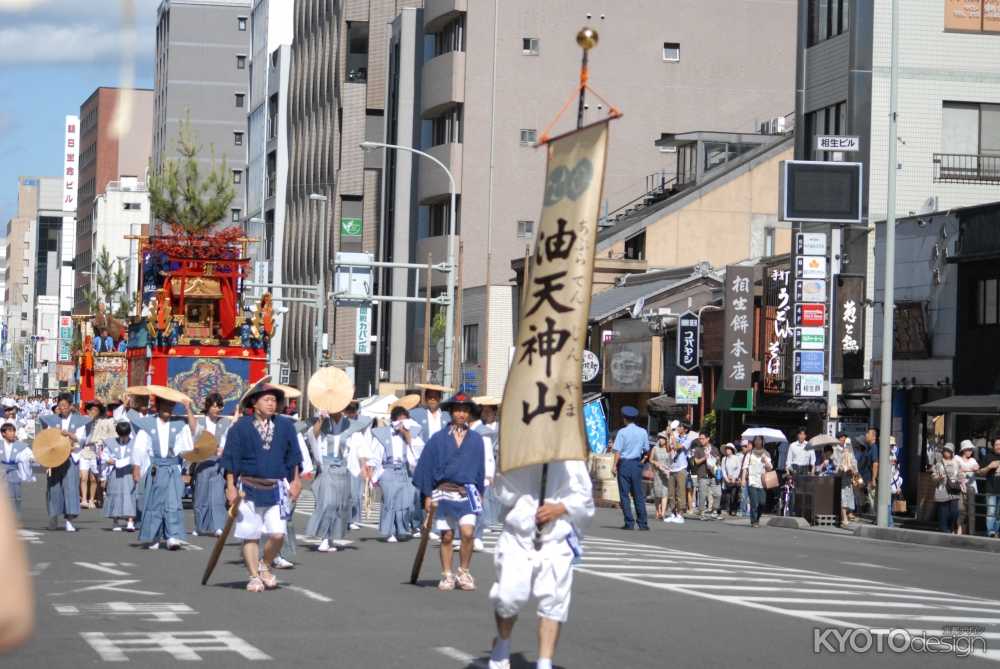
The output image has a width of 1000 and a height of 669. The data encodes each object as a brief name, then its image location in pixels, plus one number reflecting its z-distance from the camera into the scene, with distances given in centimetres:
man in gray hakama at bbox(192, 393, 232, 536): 2211
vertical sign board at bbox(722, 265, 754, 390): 4088
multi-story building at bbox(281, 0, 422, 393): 7706
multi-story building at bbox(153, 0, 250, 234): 11988
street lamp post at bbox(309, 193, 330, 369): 5918
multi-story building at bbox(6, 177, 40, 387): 19488
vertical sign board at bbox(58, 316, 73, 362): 12800
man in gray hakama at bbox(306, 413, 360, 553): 1959
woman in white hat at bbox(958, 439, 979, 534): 2723
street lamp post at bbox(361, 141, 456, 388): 4684
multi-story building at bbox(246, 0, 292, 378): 9450
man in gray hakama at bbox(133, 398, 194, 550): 1938
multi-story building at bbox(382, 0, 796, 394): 6494
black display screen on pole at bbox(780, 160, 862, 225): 3556
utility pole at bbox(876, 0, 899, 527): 2873
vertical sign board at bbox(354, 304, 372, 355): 6769
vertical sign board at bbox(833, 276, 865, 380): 3716
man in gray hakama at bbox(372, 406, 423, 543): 2153
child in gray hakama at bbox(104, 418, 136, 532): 2262
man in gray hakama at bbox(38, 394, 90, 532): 2309
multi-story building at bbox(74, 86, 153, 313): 14588
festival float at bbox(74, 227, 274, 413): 3350
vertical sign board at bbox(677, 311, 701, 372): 4434
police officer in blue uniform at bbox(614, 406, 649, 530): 2606
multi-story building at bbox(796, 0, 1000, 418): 3878
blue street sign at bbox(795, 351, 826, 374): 3475
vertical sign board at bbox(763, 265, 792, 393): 3966
